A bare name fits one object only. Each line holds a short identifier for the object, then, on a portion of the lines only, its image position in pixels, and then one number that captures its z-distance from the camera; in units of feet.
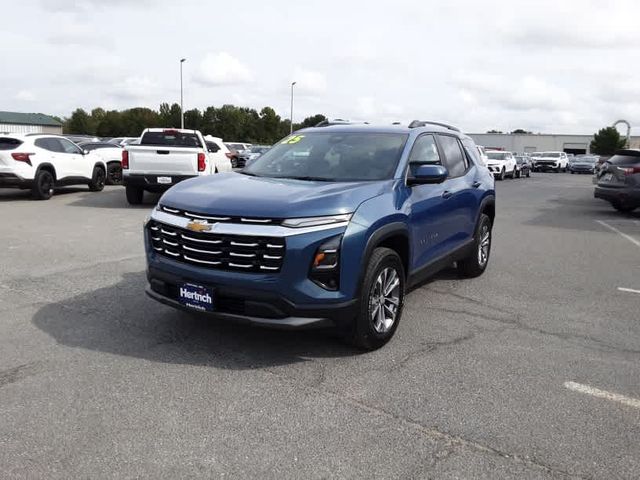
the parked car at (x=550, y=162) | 152.97
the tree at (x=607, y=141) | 296.30
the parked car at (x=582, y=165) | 145.85
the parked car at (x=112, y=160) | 58.95
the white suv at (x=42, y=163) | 45.99
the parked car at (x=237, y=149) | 114.81
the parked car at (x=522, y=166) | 115.72
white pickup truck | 42.93
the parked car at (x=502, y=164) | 101.50
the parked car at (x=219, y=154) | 56.59
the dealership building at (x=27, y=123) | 356.71
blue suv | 13.03
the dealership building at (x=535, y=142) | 343.26
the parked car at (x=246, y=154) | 119.03
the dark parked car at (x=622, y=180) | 43.93
